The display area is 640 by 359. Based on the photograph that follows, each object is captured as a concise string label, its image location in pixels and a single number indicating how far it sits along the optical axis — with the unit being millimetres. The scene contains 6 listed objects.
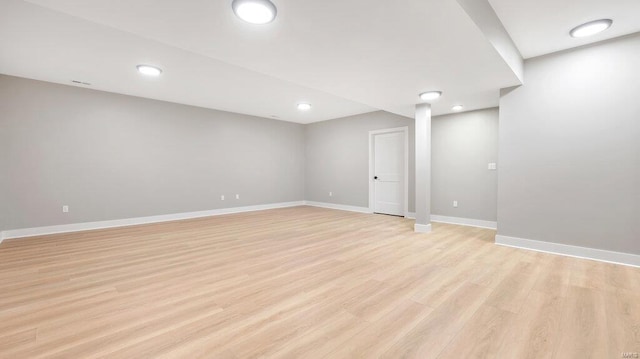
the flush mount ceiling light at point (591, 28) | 2625
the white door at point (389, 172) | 6270
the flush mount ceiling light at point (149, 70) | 3666
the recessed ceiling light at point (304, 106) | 5809
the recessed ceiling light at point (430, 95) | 4016
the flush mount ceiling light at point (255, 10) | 1838
